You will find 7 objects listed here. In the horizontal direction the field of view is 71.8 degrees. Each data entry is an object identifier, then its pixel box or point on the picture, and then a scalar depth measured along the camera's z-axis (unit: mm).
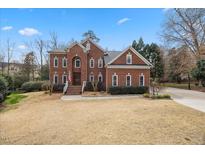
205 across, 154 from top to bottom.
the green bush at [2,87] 9183
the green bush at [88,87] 11514
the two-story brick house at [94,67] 10831
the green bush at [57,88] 11802
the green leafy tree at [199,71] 11747
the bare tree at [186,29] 12690
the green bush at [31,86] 14178
